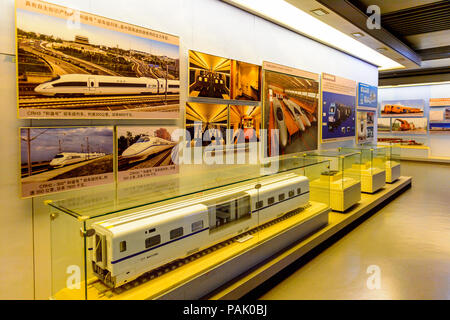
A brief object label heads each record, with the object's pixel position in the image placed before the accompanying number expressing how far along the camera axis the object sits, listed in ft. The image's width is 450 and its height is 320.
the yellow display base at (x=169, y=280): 6.00
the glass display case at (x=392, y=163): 22.68
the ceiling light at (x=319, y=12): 13.65
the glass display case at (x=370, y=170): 19.21
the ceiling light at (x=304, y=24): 13.16
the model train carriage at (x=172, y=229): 5.86
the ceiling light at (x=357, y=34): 17.19
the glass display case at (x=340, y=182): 12.98
